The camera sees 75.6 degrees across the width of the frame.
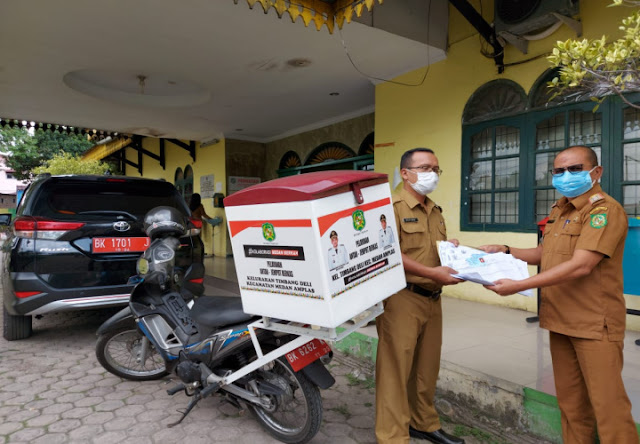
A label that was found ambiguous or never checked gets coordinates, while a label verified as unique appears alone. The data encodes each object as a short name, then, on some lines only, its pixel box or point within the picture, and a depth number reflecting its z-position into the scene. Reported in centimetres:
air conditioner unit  385
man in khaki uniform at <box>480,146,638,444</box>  177
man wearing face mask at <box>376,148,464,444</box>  212
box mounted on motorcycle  160
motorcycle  224
